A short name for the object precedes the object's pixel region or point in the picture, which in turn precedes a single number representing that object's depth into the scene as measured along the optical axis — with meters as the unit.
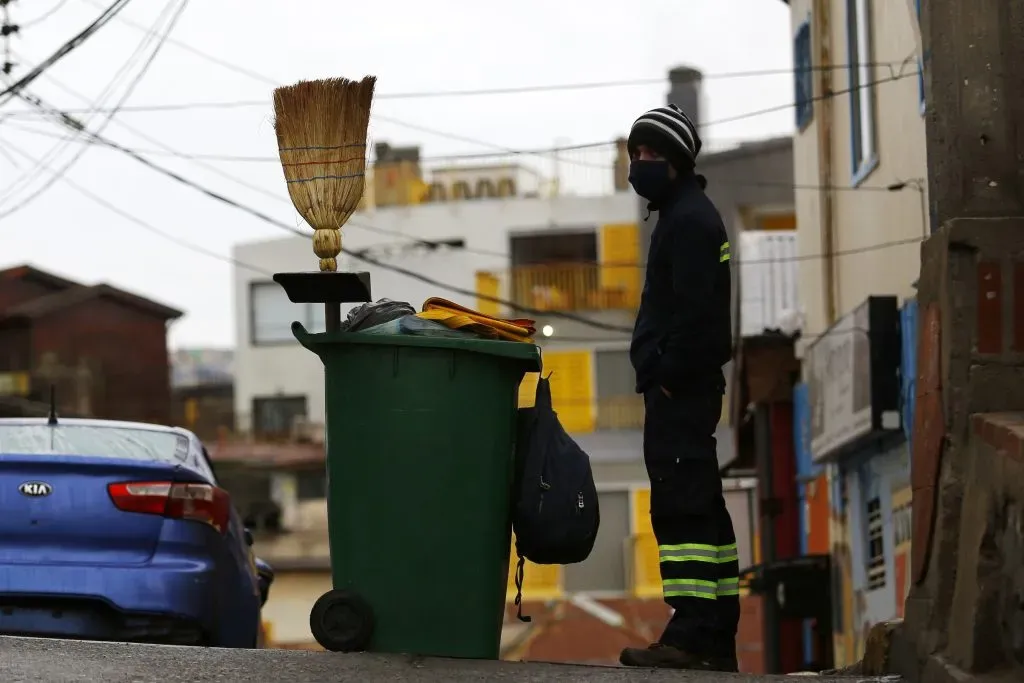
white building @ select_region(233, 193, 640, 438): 50.50
